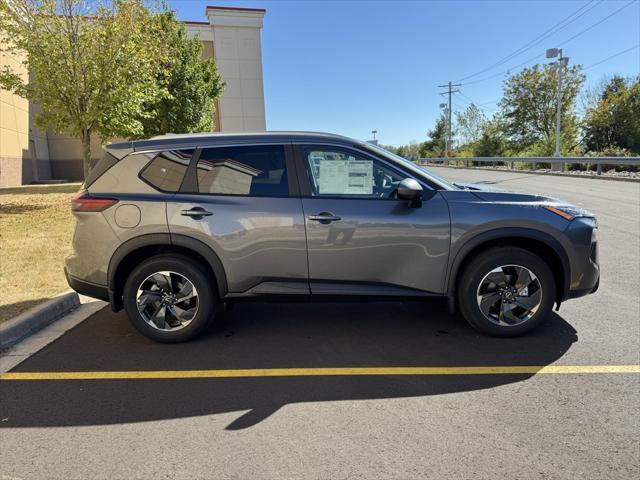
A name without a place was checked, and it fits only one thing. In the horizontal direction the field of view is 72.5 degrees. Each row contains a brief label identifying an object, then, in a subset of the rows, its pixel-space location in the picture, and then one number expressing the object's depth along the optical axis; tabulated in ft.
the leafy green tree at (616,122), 125.59
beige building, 84.48
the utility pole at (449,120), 173.78
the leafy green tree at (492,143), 163.73
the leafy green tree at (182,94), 63.16
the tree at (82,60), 35.81
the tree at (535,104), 159.33
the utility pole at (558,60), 100.89
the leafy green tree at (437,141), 218.18
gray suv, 12.12
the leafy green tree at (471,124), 195.83
